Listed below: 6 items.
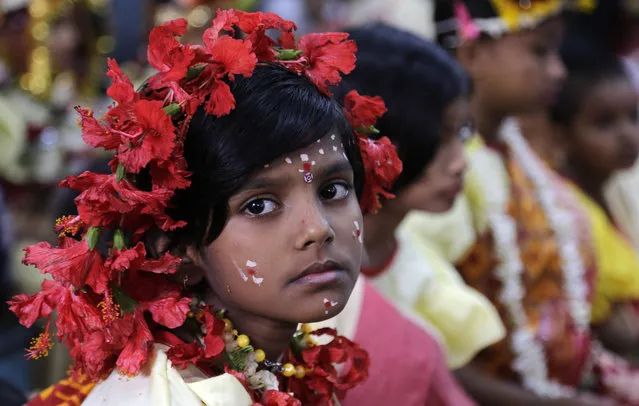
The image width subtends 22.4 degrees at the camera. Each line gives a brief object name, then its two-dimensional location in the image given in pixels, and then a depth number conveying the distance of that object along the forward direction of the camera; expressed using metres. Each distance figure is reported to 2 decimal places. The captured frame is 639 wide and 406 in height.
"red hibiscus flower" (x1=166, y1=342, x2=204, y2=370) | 1.13
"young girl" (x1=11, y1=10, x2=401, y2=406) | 1.11
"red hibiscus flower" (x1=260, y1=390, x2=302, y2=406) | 1.14
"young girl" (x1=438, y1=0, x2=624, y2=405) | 1.82
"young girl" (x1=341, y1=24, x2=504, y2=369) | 1.56
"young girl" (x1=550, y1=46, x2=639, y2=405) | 2.18
